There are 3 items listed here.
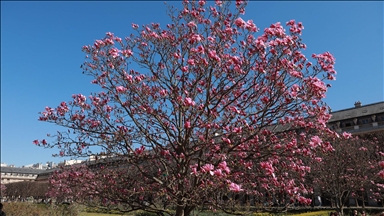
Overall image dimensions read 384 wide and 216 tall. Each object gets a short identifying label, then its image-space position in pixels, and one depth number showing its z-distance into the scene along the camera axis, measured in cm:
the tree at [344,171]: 2209
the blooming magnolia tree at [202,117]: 728
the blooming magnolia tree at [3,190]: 7844
